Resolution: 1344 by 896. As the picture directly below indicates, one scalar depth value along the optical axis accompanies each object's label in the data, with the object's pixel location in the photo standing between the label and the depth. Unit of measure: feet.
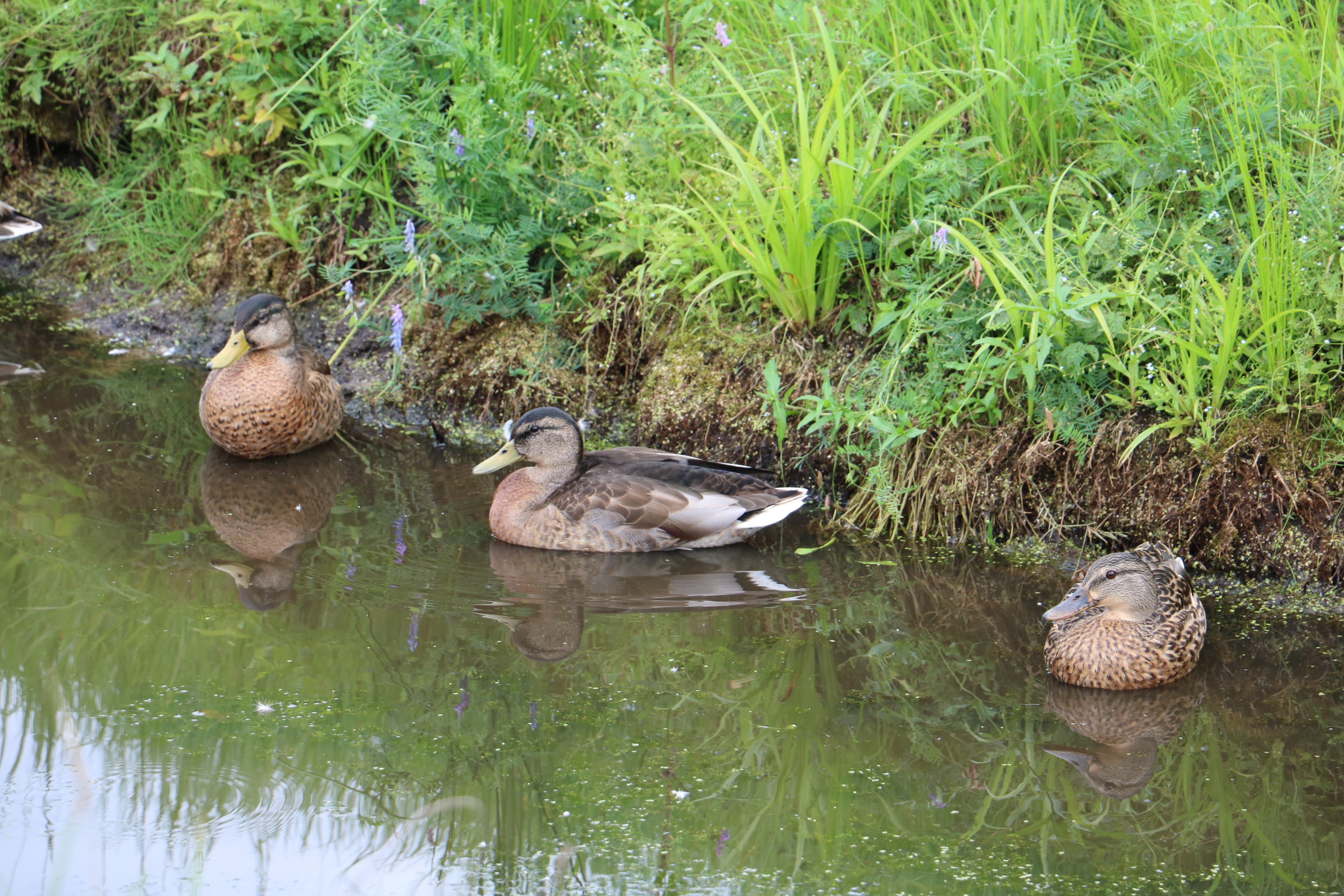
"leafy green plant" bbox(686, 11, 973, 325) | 32.91
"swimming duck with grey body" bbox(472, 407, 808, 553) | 32.14
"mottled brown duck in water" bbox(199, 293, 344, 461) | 36.70
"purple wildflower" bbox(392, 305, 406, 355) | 37.88
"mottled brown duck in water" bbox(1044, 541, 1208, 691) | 26.16
